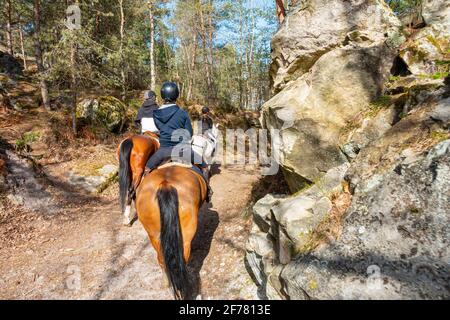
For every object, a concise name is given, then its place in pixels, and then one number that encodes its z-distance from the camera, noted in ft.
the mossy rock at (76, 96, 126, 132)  36.06
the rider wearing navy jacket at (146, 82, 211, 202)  14.65
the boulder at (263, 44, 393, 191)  13.58
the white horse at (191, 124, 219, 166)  16.05
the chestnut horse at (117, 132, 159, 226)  17.57
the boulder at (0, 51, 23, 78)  49.62
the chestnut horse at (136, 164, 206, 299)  10.37
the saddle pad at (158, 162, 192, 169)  13.47
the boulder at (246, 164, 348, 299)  9.36
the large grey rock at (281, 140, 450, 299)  6.20
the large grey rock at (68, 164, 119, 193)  25.63
